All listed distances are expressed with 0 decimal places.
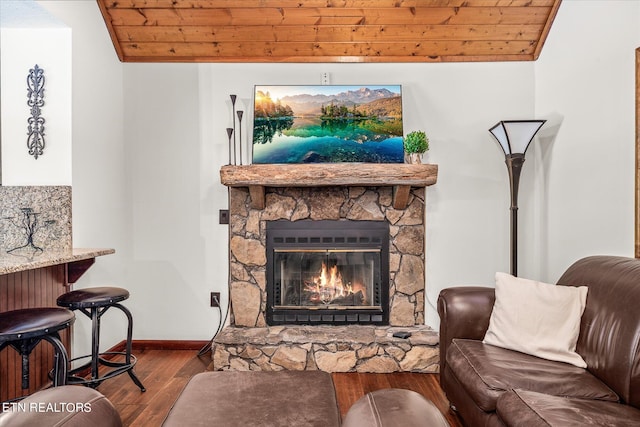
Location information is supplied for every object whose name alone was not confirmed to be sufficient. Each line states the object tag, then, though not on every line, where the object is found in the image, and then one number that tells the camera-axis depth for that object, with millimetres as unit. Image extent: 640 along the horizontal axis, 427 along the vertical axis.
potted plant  3074
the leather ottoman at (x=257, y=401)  1273
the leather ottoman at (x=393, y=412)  861
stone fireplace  3352
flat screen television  3332
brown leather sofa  1520
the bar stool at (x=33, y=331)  1789
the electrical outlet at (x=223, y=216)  3447
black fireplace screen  3389
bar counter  2299
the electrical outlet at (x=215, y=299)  3443
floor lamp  2951
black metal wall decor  2756
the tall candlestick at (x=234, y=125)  3418
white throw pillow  2008
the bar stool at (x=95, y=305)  2359
